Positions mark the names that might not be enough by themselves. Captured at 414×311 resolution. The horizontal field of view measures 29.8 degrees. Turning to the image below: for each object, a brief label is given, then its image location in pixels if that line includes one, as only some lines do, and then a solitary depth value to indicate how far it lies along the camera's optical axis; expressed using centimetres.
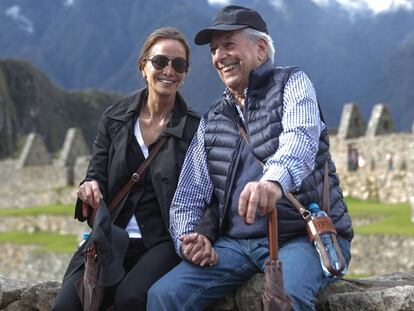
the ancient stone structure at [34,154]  3328
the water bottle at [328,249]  439
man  447
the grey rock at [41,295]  558
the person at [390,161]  2279
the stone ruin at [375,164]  2188
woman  520
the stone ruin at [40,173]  2862
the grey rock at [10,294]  589
